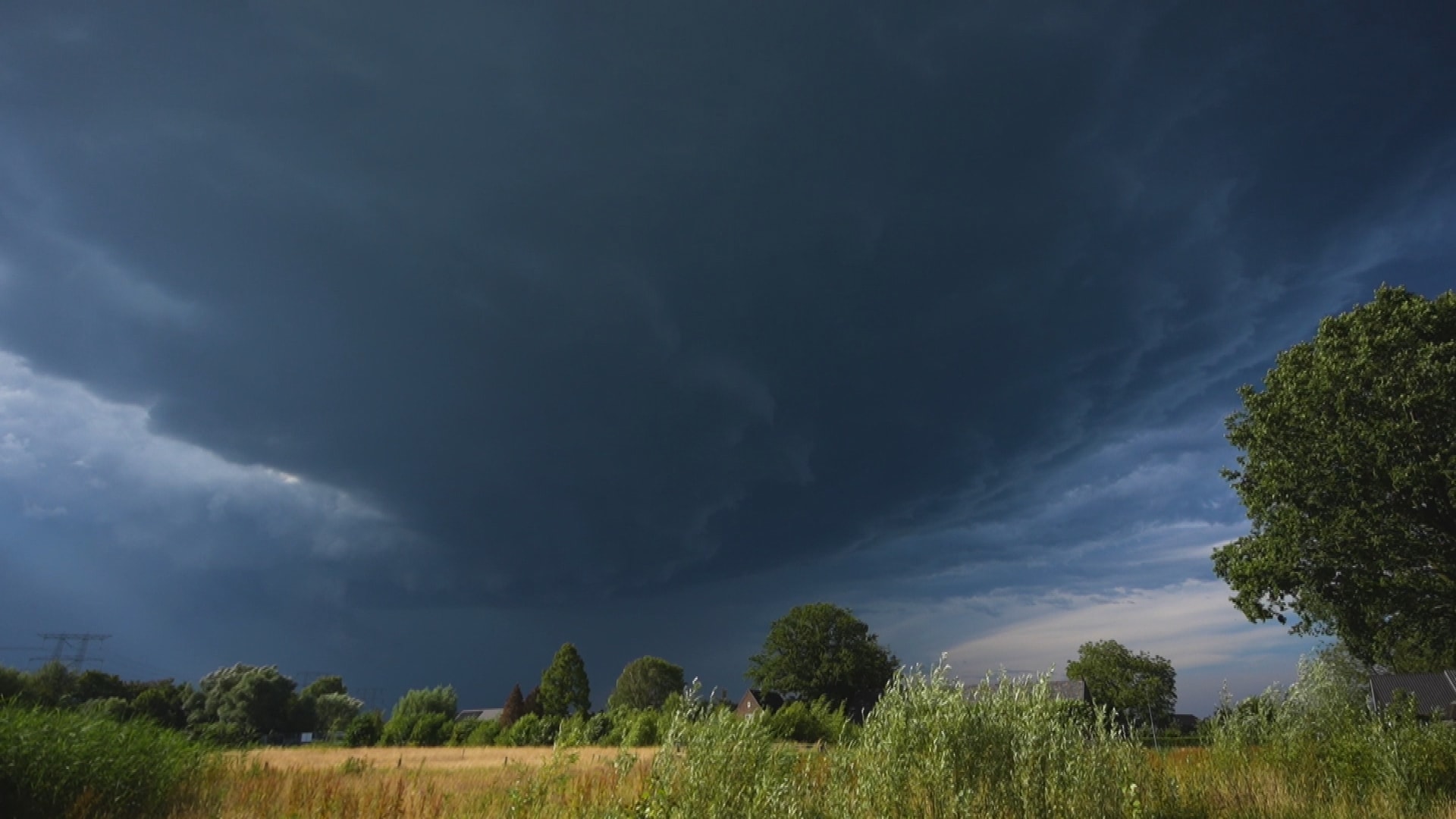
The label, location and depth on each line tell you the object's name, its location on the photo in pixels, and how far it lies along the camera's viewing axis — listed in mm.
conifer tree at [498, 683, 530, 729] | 77438
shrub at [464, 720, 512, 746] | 51094
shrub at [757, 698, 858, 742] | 32812
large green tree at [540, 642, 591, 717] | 79438
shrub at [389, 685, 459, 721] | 70250
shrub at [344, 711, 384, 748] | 52656
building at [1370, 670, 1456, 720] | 52156
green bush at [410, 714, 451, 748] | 51781
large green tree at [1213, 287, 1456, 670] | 19750
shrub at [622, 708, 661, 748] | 34125
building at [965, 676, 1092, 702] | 71562
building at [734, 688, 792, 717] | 75812
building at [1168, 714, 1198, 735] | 106394
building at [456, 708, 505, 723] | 107100
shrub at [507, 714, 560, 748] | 47781
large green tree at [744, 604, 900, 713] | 73688
